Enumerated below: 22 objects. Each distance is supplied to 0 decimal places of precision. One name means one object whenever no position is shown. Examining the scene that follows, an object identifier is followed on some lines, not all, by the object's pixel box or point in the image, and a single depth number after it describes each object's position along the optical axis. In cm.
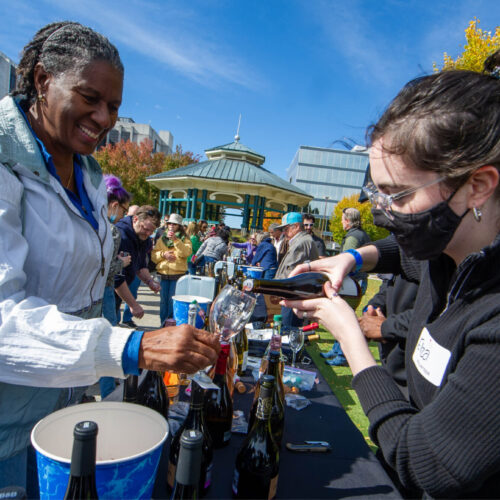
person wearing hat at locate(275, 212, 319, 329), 548
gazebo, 2086
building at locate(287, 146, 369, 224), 7969
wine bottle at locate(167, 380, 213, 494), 114
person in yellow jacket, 608
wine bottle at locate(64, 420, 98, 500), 61
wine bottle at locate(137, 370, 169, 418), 150
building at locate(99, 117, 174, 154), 6149
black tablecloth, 122
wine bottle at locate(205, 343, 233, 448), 144
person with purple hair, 310
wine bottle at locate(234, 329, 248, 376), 224
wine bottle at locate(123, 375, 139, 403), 149
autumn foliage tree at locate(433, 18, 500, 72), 1016
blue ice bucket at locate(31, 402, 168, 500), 74
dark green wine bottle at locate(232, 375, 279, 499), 116
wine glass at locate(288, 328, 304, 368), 264
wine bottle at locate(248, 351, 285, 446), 151
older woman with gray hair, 97
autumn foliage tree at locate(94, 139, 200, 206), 2817
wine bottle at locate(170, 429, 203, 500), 67
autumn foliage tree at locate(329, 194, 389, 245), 3926
